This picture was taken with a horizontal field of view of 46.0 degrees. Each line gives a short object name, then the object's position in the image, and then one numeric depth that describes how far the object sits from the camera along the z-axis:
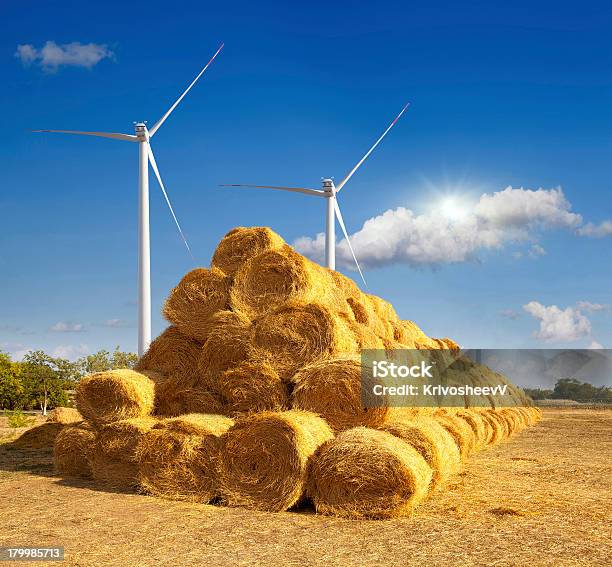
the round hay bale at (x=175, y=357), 12.88
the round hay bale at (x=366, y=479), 9.06
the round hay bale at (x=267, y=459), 9.45
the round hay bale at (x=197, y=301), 12.88
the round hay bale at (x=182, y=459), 10.19
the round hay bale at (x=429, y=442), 10.45
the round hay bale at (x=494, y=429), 18.44
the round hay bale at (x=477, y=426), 16.38
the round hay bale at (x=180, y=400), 12.03
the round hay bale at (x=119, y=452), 11.50
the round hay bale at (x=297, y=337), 11.42
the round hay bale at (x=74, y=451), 12.55
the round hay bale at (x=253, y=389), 11.28
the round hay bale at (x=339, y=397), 10.70
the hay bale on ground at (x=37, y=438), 18.36
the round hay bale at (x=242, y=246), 13.35
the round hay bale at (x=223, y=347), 11.98
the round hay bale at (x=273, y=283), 12.54
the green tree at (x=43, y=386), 44.62
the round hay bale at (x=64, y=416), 21.39
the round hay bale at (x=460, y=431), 13.77
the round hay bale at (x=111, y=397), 11.87
